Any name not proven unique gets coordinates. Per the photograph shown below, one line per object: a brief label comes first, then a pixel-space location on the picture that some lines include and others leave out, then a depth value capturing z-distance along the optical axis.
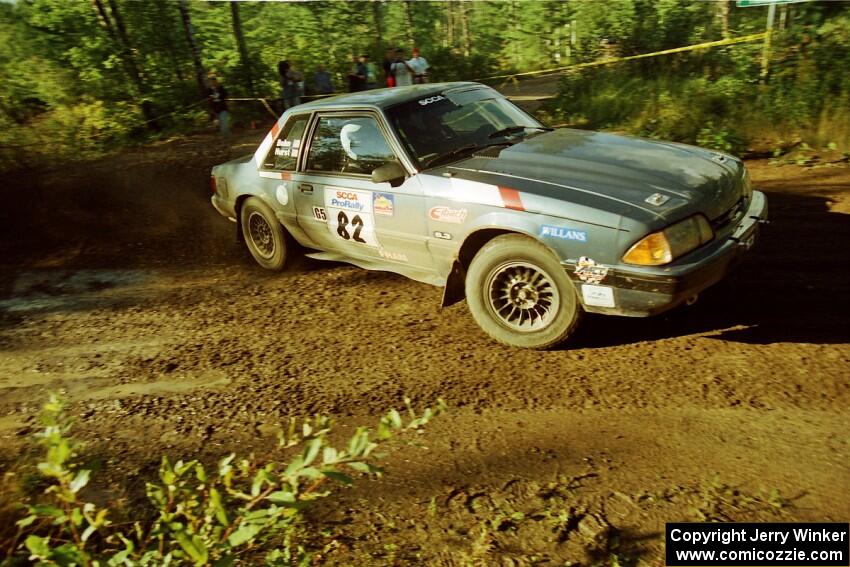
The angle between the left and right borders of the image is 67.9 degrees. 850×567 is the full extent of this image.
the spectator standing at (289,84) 14.56
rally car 3.80
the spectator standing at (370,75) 16.48
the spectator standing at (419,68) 15.15
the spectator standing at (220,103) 14.45
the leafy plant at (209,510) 2.03
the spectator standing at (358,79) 15.19
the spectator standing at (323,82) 16.44
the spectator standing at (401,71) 14.26
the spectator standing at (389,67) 14.41
